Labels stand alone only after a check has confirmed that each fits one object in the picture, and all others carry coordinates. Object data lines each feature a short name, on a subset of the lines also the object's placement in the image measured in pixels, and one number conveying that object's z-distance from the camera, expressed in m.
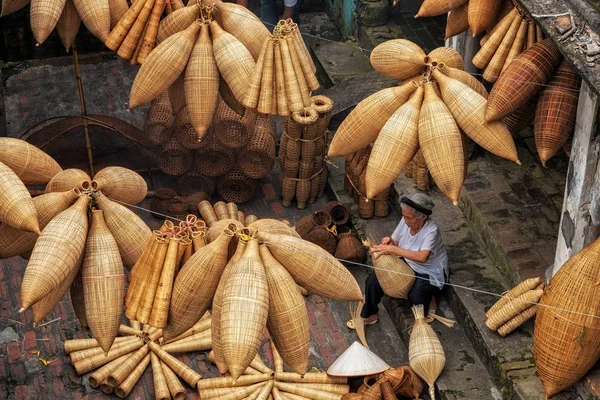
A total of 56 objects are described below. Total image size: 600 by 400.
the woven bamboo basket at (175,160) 9.55
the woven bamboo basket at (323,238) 8.85
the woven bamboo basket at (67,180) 5.16
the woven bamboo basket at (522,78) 5.36
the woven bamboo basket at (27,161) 5.25
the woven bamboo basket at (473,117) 5.32
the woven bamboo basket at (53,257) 4.73
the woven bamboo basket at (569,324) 5.64
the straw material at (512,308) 7.38
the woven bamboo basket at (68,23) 6.81
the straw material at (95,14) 6.64
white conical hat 7.33
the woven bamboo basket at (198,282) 4.79
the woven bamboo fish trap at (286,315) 4.71
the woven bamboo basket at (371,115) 5.45
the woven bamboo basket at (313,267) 4.75
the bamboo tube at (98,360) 7.80
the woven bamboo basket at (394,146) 5.31
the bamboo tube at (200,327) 8.03
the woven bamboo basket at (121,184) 5.21
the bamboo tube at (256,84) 6.09
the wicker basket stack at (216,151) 9.30
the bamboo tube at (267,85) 6.09
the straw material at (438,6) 6.81
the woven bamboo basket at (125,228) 5.07
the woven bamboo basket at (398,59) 5.52
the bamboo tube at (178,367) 7.68
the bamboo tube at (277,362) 7.64
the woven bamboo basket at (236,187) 9.66
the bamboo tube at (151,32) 6.70
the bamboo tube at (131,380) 7.62
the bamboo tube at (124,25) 6.71
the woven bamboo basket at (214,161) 9.52
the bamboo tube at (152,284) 5.02
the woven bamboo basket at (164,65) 6.17
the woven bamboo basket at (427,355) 7.42
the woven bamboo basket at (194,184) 9.67
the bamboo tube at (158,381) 7.51
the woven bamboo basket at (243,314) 4.54
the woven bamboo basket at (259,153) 9.39
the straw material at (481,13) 6.72
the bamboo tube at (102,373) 7.66
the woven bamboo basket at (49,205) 5.04
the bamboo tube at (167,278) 5.01
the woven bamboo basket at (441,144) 5.25
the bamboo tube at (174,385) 7.57
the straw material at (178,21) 6.40
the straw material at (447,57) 5.58
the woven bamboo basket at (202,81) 6.16
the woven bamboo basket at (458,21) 7.04
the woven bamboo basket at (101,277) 4.96
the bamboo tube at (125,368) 7.62
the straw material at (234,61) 6.09
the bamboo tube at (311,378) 7.46
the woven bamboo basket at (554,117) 5.58
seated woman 7.53
